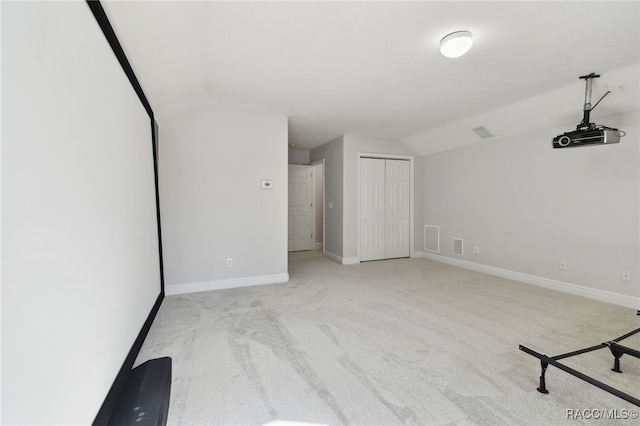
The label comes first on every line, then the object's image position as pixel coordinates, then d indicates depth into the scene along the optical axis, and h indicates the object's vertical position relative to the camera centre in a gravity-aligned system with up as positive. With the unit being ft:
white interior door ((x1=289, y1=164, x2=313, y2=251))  22.93 -0.69
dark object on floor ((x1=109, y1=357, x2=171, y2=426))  5.24 -4.01
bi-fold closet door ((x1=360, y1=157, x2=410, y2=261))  18.92 -0.71
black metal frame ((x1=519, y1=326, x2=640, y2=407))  4.73 -3.42
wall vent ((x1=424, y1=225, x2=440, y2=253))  19.24 -2.83
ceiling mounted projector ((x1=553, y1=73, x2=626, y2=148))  9.68 +2.18
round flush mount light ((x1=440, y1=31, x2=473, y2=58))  7.09 +3.91
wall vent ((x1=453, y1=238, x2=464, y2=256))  17.48 -3.07
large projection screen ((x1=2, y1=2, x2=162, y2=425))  2.87 -0.21
